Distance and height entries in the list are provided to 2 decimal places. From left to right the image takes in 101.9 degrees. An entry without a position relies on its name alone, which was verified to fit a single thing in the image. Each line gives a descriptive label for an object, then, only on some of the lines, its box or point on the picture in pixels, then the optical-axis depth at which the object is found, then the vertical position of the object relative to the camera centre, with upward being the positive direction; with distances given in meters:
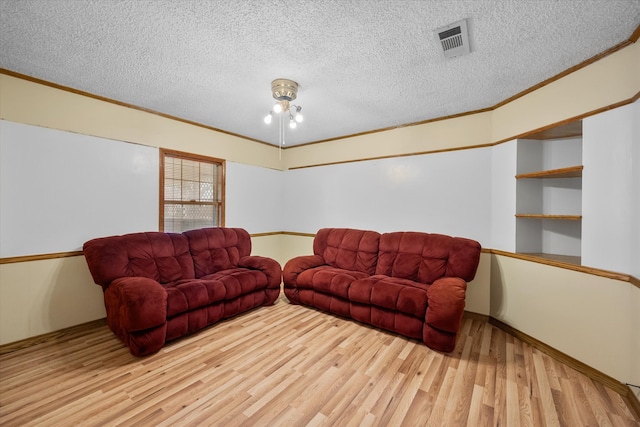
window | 3.63 +0.29
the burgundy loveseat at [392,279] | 2.46 -0.79
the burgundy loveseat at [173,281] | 2.30 -0.79
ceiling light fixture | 2.52 +1.19
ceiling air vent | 1.78 +1.28
